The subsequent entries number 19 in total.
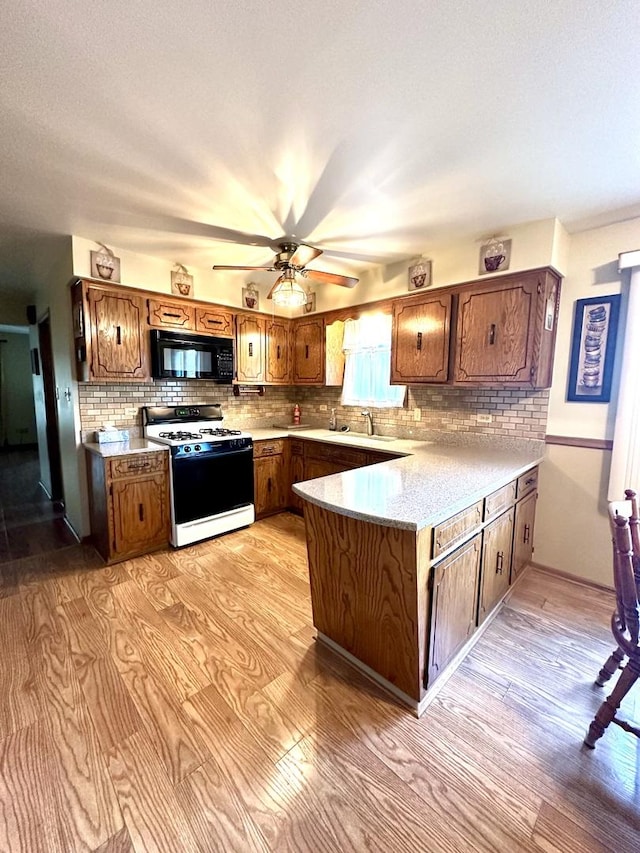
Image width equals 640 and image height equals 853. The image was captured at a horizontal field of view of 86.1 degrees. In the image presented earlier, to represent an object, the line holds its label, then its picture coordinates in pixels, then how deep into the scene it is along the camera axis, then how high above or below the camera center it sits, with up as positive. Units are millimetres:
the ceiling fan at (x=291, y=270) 2416 +840
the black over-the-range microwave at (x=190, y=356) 3076 +264
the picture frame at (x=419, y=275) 2916 +965
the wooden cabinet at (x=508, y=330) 2365 +421
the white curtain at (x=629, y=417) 2207 -174
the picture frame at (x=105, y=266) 2742 +944
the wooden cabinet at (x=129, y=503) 2680 -978
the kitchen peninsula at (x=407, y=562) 1440 -822
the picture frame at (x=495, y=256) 2475 +967
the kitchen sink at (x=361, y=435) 3484 -522
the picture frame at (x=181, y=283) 3211 +947
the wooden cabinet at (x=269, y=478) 3598 -997
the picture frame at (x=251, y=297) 3762 +962
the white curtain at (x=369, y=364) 3498 +235
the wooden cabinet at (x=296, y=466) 3742 -891
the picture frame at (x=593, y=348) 2367 +294
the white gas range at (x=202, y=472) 2953 -797
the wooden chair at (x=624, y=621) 1308 -900
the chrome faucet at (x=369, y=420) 3645 -360
